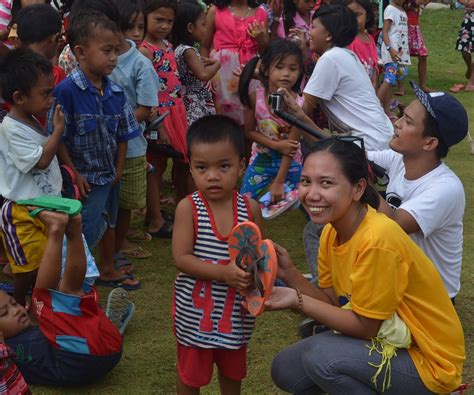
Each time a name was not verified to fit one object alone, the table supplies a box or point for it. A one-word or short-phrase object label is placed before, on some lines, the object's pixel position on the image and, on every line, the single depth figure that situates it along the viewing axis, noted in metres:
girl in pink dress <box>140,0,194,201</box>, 4.89
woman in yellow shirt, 2.52
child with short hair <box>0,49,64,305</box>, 3.49
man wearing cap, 3.22
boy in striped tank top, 2.75
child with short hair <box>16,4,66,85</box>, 4.06
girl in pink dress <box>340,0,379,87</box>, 5.86
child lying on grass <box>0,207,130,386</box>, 3.11
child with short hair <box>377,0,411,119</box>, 8.63
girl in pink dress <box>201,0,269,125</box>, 5.75
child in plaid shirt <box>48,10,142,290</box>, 3.79
